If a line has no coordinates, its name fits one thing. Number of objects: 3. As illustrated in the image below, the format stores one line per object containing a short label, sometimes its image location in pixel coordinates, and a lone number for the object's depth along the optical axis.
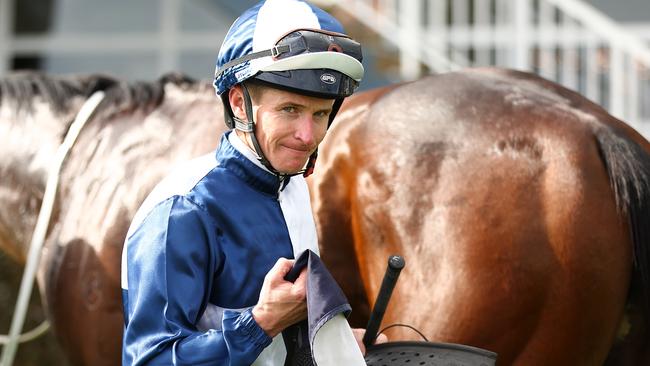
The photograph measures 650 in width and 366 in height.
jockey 4.16
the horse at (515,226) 6.00
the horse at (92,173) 7.63
